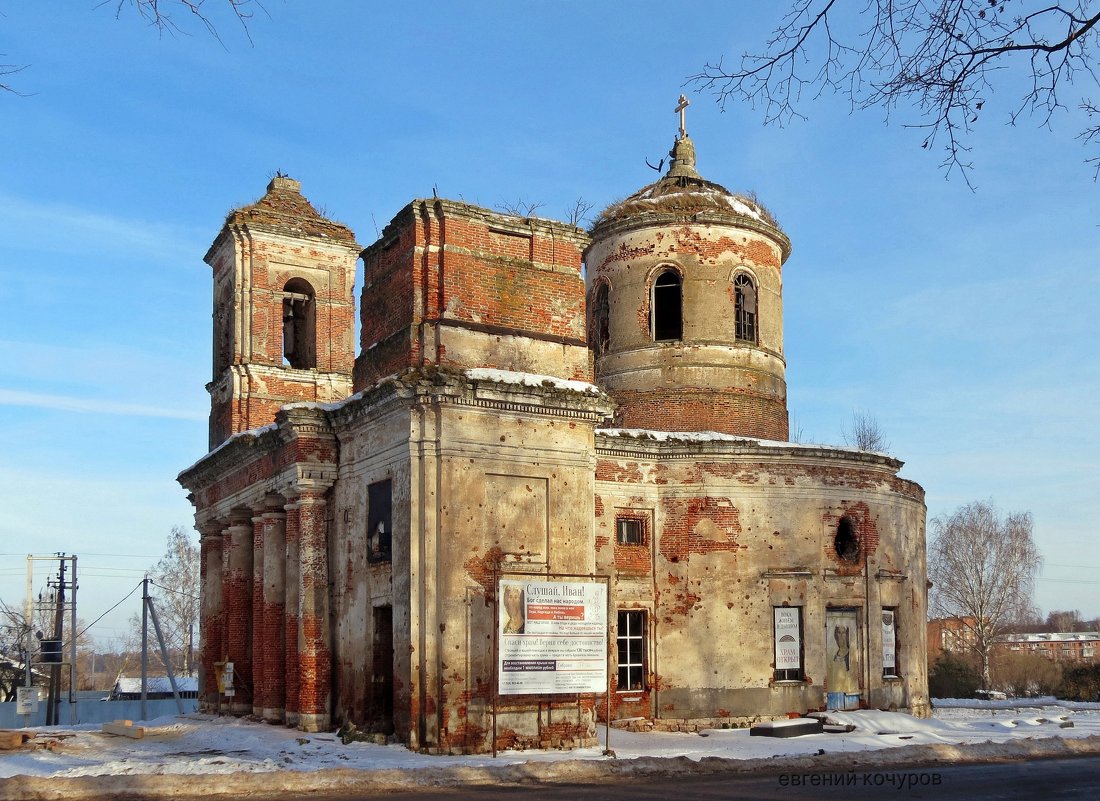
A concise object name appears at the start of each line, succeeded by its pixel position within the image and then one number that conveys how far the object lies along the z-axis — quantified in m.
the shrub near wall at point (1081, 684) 33.28
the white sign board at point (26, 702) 30.08
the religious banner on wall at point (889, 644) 21.31
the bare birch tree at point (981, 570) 44.53
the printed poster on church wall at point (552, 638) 15.13
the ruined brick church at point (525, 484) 16.02
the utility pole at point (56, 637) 32.41
